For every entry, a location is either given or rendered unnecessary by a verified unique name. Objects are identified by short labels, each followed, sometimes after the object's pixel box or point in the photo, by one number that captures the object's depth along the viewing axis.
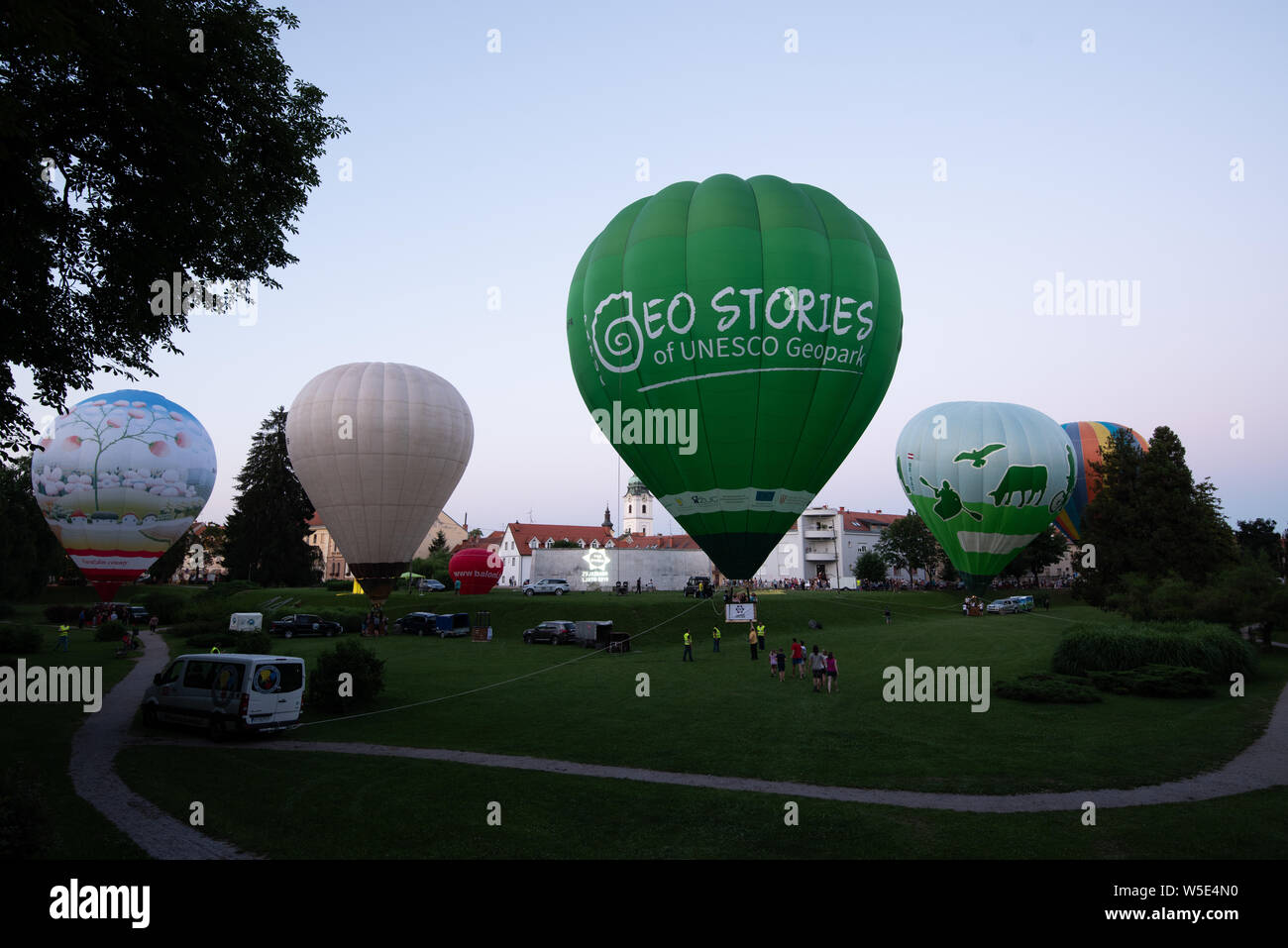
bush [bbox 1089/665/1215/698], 23.39
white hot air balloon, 38.06
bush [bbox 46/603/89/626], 53.84
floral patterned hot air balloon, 39.00
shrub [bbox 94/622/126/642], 41.03
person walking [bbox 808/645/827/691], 24.77
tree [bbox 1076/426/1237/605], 38.22
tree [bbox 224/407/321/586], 75.25
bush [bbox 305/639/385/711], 21.62
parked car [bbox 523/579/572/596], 63.48
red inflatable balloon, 62.56
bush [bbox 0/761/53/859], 7.48
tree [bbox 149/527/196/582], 83.75
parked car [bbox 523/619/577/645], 41.34
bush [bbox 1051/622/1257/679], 25.98
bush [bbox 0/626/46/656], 33.34
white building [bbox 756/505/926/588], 108.00
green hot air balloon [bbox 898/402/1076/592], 45.56
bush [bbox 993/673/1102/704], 22.44
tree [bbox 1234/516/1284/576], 96.19
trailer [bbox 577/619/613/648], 39.84
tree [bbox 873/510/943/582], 85.12
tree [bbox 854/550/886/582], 85.94
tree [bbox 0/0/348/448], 12.35
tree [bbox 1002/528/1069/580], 74.00
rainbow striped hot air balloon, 57.66
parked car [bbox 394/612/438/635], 45.34
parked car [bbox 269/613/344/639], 44.06
